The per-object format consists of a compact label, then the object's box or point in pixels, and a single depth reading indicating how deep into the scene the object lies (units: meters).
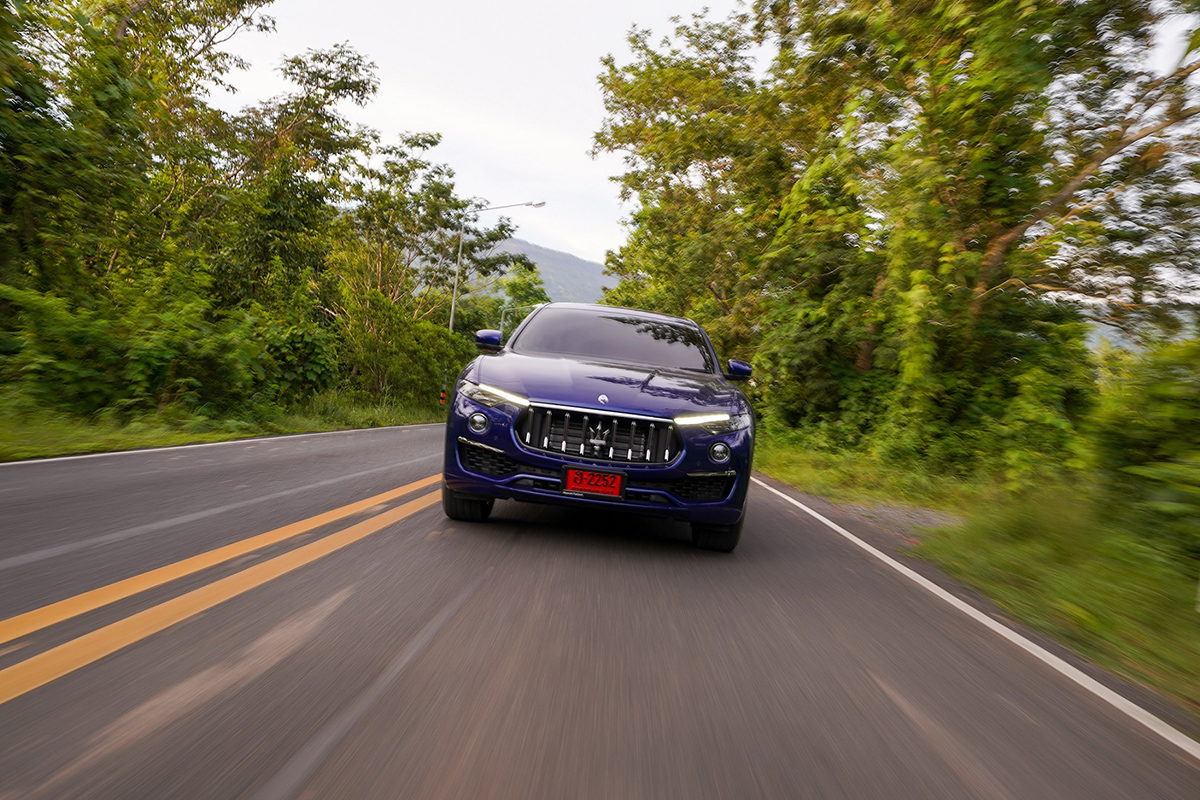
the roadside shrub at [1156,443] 5.33
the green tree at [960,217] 10.85
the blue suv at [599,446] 4.77
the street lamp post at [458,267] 34.66
